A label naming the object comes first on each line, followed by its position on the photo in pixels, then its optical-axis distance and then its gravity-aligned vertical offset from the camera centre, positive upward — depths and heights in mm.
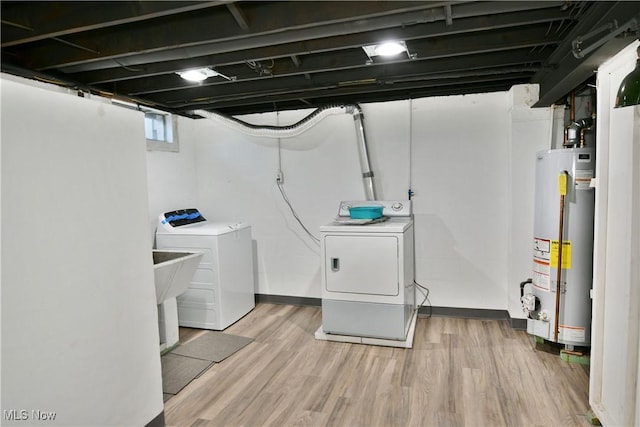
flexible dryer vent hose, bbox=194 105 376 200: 3727 +653
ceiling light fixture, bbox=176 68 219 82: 2770 +905
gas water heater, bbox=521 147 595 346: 2652 -449
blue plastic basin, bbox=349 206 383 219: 3359 -207
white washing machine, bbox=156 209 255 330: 3508 -759
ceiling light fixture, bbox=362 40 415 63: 2288 +899
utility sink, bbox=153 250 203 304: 2609 -578
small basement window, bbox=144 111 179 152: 3992 +715
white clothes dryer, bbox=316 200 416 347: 3004 -749
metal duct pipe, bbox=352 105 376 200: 3721 +347
